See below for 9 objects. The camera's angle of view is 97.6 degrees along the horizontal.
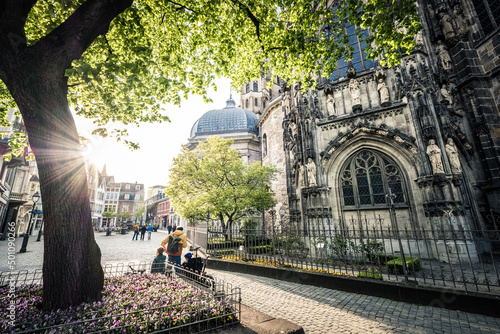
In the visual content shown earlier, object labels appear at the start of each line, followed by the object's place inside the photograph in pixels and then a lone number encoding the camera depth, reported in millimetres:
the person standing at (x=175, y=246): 7008
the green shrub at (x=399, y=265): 6803
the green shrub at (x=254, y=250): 9112
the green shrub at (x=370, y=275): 5970
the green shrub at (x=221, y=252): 10383
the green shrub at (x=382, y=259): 7479
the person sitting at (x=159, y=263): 6238
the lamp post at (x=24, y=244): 13195
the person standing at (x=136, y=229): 22944
